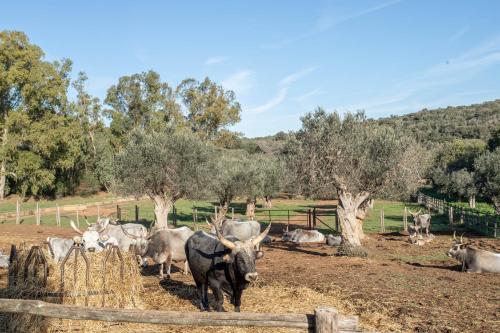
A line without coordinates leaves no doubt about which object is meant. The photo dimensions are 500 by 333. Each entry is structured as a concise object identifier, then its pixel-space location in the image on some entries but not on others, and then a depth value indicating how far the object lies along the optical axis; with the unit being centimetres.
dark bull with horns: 907
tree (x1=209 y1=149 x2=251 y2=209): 3772
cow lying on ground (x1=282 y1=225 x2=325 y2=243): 2459
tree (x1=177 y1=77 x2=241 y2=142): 6116
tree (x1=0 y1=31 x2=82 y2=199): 4894
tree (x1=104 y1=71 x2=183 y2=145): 6391
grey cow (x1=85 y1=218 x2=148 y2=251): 1614
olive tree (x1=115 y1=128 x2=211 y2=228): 2661
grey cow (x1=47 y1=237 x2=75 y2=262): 1521
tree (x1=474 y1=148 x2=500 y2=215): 3008
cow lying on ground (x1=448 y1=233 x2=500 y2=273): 1572
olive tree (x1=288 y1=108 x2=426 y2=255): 2000
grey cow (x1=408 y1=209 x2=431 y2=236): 2626
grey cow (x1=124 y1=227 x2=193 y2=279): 1439
